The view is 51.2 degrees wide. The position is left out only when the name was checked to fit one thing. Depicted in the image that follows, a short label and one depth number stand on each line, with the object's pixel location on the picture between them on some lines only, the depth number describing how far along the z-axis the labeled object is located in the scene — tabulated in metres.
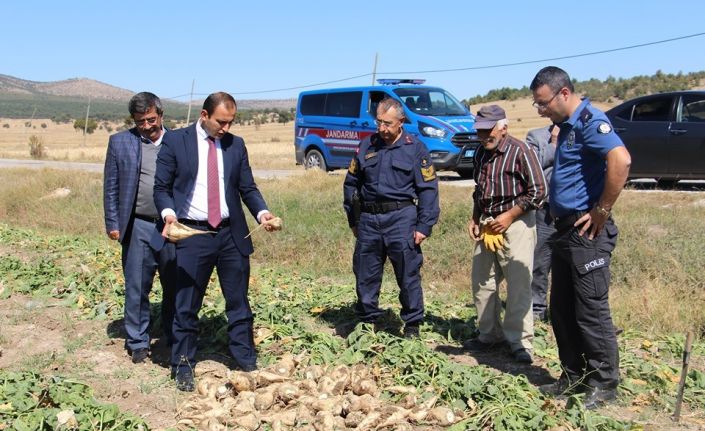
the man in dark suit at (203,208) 4.86
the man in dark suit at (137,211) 5.53
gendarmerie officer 5.64
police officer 4.30
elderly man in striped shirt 5.27
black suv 11.39
